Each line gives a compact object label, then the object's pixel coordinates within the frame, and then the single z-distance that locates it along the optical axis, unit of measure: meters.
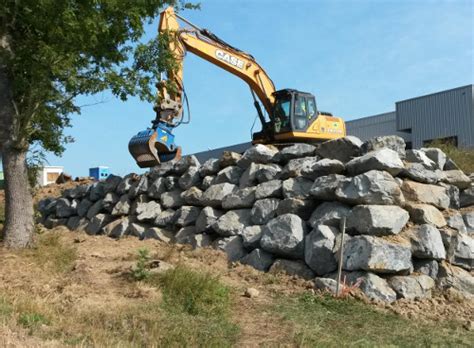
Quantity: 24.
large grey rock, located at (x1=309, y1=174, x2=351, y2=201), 7.34
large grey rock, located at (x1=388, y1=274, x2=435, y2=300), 6.34
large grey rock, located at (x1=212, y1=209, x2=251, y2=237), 8.24
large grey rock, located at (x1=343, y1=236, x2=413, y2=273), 6.36
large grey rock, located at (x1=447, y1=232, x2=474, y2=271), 7.19
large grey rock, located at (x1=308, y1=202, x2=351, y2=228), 7.13
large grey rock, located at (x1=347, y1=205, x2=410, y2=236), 6.71
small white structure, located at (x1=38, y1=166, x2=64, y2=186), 26.83
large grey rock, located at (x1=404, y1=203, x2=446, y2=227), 7.12
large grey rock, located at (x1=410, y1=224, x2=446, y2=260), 6.73
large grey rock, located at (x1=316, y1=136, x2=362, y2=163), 8.31
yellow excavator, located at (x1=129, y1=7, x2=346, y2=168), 10.64
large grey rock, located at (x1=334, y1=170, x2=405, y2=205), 6.95
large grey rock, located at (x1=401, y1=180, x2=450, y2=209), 7.54
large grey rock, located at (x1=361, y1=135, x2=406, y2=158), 8.21
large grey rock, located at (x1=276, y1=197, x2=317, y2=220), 7.70
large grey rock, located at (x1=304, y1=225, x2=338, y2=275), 6.78
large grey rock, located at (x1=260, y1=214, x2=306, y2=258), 7.20
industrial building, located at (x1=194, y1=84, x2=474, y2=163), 25.97
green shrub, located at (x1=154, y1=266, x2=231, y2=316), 5.66
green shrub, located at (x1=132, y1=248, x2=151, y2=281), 6.39
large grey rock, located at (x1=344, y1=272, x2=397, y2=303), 6.21
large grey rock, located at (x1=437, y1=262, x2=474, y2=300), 6.69
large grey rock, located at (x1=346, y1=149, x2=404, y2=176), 7.34
